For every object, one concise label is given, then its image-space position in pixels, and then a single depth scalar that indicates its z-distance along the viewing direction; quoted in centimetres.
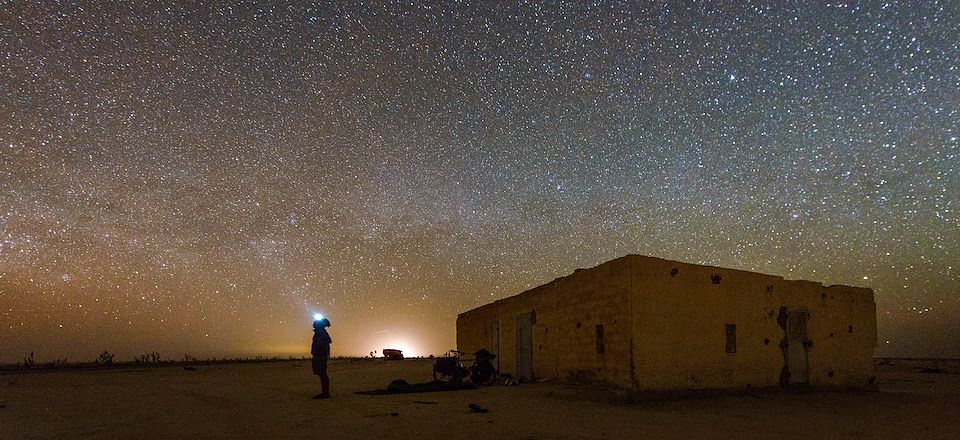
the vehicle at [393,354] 5234
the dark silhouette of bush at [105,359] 4126
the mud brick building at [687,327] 1313
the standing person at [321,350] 1325
